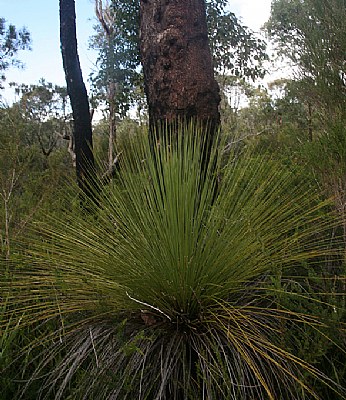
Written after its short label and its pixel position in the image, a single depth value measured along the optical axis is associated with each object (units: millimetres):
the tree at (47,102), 24438
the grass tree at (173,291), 1766
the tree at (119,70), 8977
